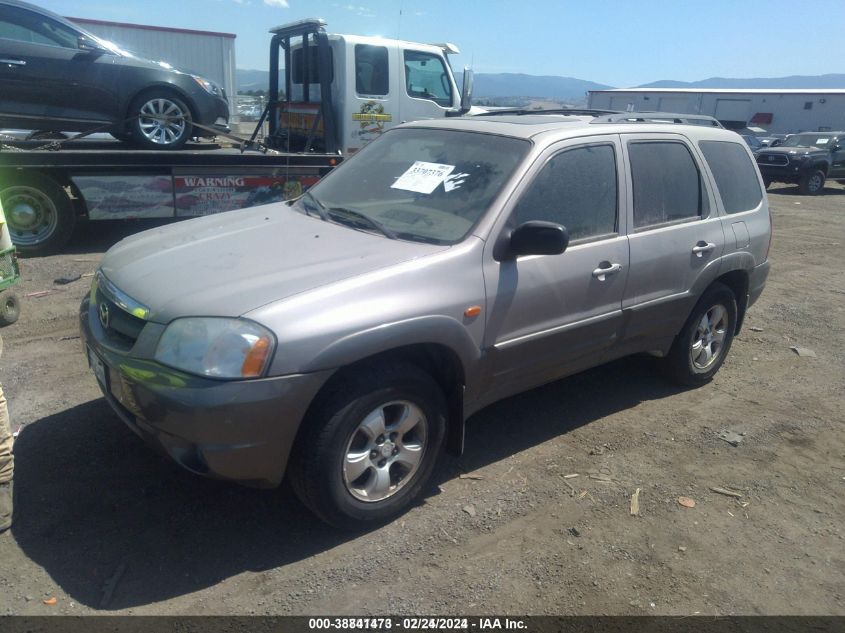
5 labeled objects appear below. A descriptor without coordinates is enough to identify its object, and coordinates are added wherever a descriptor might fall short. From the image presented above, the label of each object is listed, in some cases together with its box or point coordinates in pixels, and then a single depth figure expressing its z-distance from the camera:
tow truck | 7.39
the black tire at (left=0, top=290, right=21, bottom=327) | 5.28
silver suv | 2.63
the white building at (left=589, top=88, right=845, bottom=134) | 36.00
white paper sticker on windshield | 3.66
